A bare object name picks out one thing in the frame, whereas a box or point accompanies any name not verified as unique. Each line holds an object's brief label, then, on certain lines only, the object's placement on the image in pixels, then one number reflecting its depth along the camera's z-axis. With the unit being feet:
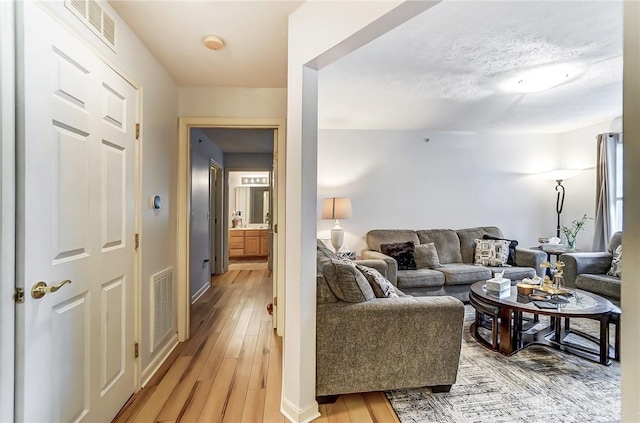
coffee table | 6.72
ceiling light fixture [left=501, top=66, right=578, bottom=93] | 8.08
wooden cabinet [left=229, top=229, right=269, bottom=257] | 21.22
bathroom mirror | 22.88
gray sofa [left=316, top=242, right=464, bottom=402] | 5.36
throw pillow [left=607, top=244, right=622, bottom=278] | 9.95
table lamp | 12.37
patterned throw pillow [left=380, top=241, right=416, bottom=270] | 11.56
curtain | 12.50
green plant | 13.10
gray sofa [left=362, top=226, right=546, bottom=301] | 10.82
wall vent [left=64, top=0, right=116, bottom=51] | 4.15
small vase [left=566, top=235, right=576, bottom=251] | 13.06
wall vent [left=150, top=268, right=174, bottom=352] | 6.64
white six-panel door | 3.38
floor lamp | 13.42
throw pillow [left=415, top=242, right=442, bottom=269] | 11.78
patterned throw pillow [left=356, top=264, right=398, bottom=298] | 6.12
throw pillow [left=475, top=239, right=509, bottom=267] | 12.02
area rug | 5.27
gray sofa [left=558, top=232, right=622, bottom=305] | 9.82
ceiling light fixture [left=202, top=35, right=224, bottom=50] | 5.91
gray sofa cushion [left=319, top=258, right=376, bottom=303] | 5.55
